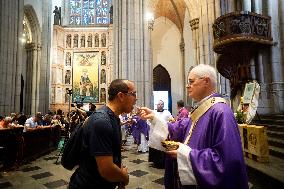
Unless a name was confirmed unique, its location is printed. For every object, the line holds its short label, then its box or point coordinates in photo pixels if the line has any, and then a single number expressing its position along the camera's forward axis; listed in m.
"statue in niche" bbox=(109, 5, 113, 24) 24.94
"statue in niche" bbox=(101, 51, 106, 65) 24.67
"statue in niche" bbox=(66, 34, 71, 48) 24.53
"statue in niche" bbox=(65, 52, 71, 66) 24.45
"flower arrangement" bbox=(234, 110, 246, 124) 6.40
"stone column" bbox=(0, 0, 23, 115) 12.34
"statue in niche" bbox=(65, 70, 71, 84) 24.30
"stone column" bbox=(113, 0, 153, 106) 12.99
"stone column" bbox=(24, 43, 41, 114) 18.91
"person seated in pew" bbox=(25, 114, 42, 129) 8.91
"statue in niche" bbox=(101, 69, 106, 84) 24.64
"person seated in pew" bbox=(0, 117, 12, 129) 7.17
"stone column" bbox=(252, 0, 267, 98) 9.73
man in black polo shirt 1.63
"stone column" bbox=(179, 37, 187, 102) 23.08
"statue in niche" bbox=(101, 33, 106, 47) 24.62
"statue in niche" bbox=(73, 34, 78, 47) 24.65
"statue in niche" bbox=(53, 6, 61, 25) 23.91
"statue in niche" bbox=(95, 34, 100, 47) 24.77
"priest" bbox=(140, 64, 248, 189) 1.63
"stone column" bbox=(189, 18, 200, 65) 17.42
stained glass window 26.48
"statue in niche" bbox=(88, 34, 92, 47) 24.84
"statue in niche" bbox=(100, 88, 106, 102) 24.32
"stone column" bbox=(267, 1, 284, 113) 9.16
